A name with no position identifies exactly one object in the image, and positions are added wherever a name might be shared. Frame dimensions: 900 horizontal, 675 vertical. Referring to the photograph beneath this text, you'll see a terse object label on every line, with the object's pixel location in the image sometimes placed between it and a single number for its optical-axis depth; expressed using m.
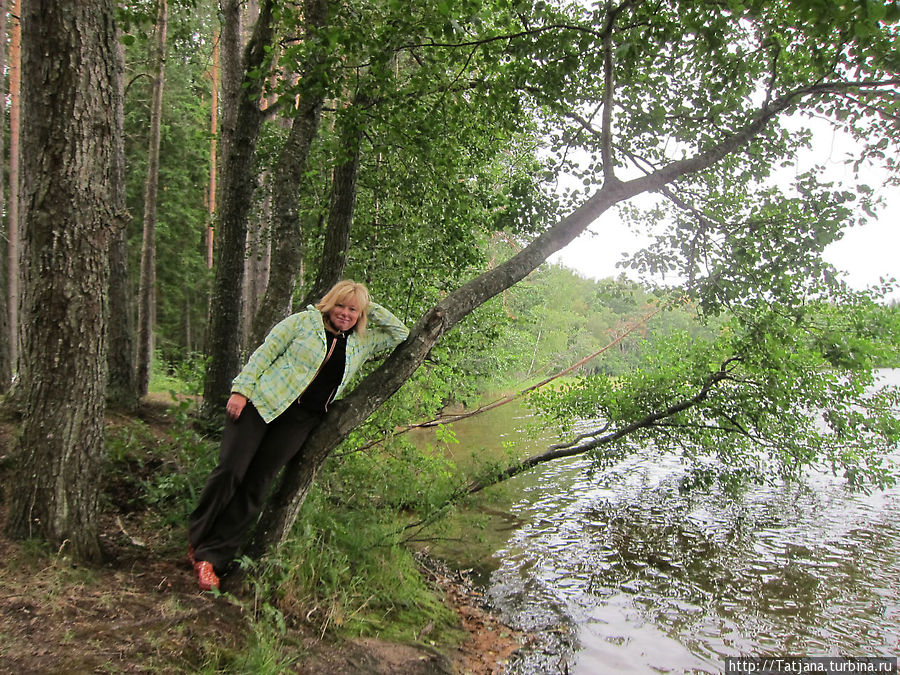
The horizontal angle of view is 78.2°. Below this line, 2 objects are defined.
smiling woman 3.49
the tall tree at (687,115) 3.71
